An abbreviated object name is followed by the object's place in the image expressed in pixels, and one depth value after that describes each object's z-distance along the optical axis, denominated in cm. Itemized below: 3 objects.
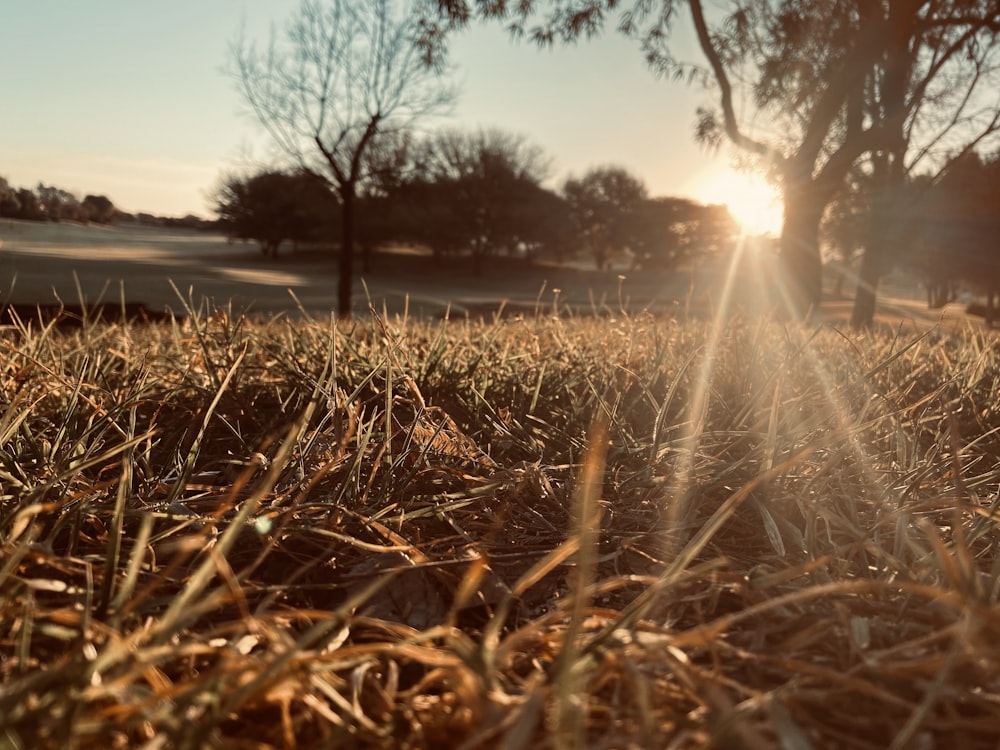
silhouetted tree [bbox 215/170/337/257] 4412
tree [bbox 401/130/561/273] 4019
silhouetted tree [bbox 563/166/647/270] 5106
